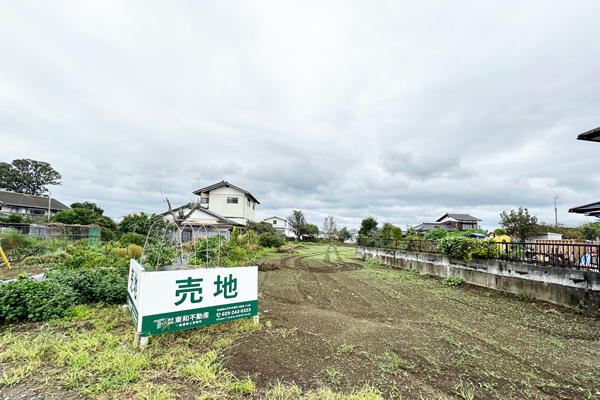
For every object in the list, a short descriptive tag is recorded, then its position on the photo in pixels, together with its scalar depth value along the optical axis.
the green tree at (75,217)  21.45
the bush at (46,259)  9.45
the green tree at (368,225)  33.72
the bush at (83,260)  6.91
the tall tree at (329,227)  43.28
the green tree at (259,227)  24.92
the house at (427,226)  35.74
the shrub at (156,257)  5.09
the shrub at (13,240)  10.91
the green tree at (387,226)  29.63
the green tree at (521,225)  17.98
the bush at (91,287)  5.09
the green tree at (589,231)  14.97
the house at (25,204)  29.80
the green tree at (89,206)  30.84
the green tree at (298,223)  38.72
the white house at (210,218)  21.73
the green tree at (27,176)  37.50
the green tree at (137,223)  19.22
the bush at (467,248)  7.33
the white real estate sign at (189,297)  3.33
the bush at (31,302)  4.09
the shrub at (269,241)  20.53
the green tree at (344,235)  41.34
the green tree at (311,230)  38.66
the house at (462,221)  41.28
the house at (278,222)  49.10
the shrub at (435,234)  17.01
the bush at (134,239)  14.68
